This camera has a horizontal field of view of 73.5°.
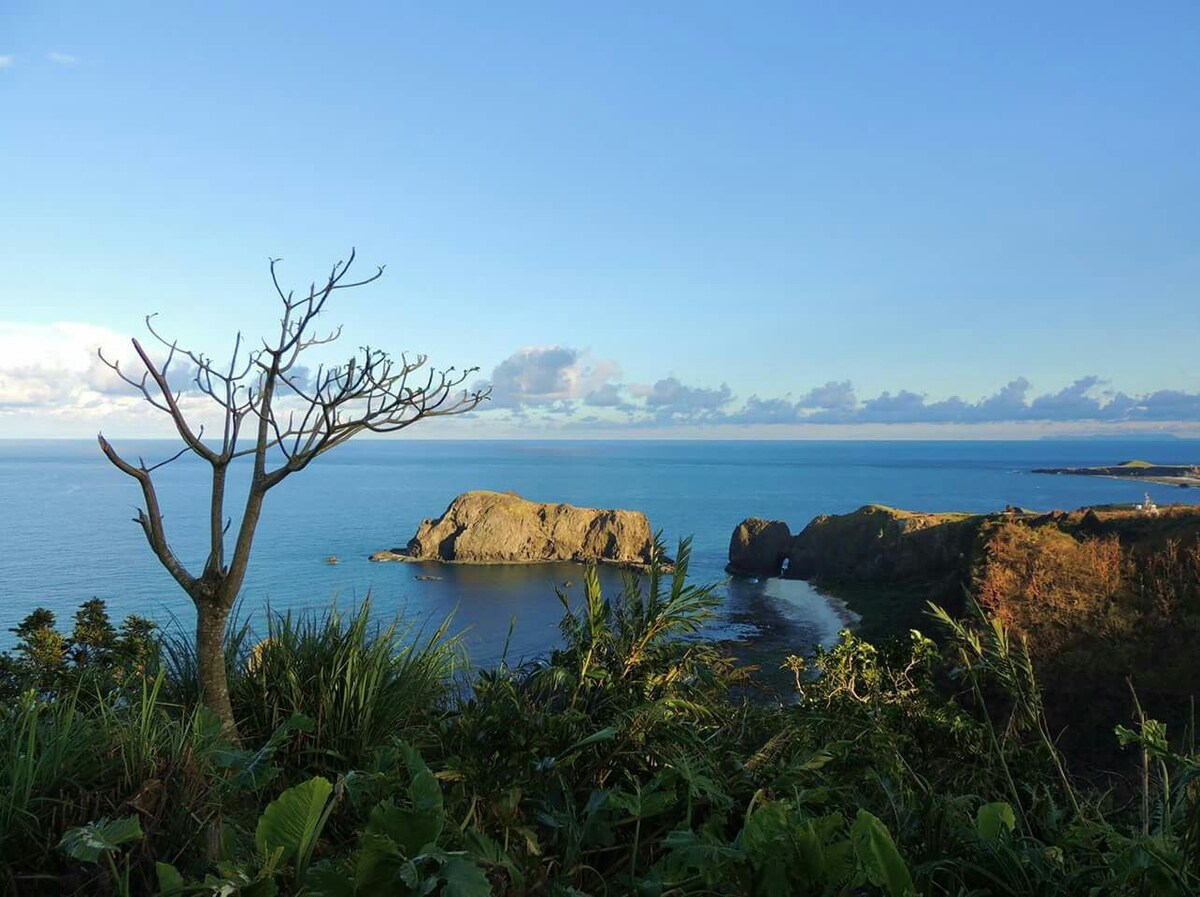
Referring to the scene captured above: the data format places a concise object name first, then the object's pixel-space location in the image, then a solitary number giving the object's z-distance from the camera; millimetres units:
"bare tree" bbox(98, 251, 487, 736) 3916
